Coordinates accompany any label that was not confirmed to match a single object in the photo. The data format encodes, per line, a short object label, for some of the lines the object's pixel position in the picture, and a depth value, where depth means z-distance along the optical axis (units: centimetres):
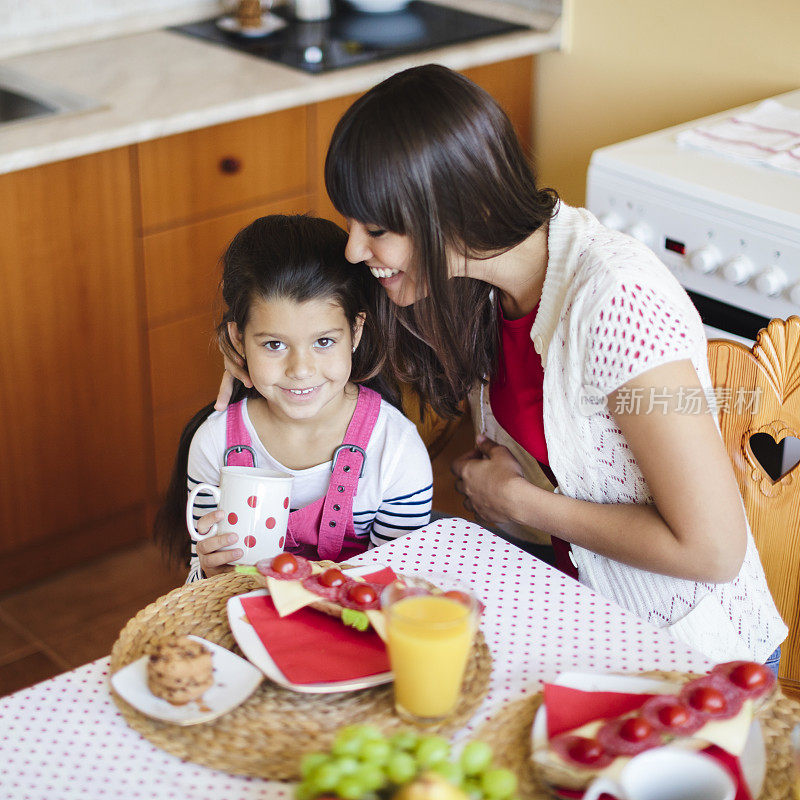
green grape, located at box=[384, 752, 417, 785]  73
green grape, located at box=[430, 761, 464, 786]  72
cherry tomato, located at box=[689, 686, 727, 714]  87
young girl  136
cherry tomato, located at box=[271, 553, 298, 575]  108
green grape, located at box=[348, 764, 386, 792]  73
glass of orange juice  89
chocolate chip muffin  93
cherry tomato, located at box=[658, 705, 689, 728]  86
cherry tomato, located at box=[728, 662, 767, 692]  90
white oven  174
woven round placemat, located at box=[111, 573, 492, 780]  89
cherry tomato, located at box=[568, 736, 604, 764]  84
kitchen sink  213
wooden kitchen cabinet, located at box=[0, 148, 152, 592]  200
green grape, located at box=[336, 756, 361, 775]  74
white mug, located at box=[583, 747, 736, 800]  79
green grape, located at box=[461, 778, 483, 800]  76
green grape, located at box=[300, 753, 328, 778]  76
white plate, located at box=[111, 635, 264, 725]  93
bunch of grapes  73
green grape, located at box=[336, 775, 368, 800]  72
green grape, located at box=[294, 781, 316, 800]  75
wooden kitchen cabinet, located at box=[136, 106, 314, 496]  213
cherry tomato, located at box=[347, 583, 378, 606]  104
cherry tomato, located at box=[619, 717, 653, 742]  85
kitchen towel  186
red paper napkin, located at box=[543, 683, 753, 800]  91
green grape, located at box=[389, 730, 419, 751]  77
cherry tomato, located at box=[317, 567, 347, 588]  106
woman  118
